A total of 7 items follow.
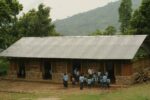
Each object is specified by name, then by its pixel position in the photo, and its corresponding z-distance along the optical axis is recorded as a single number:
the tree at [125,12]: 68.30
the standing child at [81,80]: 30.41
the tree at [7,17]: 37.78
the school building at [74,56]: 31.55
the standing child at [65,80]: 31.56
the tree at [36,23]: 52.12
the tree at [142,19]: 43.78
